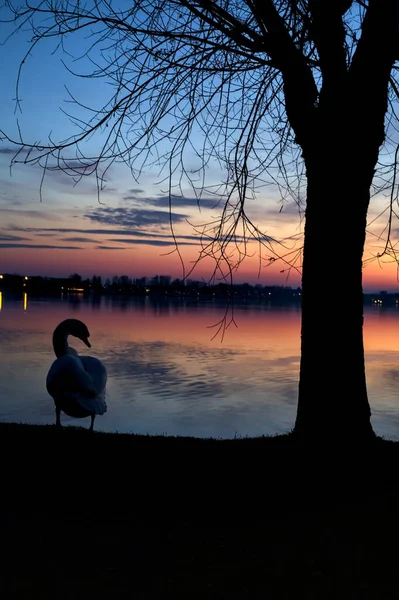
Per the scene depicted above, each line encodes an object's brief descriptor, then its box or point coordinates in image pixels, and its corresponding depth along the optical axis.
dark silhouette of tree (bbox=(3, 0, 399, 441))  5.61
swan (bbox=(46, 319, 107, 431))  7.50
